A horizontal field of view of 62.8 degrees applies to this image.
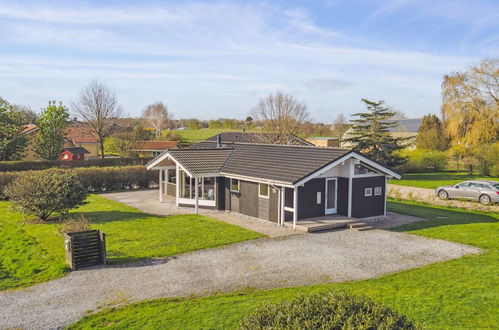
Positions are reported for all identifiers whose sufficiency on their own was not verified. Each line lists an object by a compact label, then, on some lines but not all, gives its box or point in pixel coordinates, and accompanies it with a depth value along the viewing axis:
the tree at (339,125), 79.74
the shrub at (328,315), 4.91
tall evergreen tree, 37.38
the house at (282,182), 18.11
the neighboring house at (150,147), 47.75
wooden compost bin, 12.17
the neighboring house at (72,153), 44.97
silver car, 23.88
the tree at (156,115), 89.47
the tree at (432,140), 47.51
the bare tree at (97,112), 47.00
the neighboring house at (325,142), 52.94
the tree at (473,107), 37.59
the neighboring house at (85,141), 55.97
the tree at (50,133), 40.03
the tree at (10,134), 36.78
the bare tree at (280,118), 43.41
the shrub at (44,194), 17.98
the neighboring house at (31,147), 40.28
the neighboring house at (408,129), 67.94
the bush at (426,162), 41.69
